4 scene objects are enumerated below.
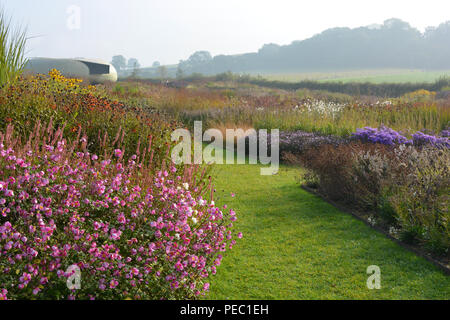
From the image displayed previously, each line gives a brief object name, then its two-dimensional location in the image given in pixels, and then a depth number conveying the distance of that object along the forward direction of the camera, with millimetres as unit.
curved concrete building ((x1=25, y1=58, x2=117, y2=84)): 42459
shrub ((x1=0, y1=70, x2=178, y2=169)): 6402
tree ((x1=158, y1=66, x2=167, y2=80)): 76850
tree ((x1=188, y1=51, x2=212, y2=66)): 120681
